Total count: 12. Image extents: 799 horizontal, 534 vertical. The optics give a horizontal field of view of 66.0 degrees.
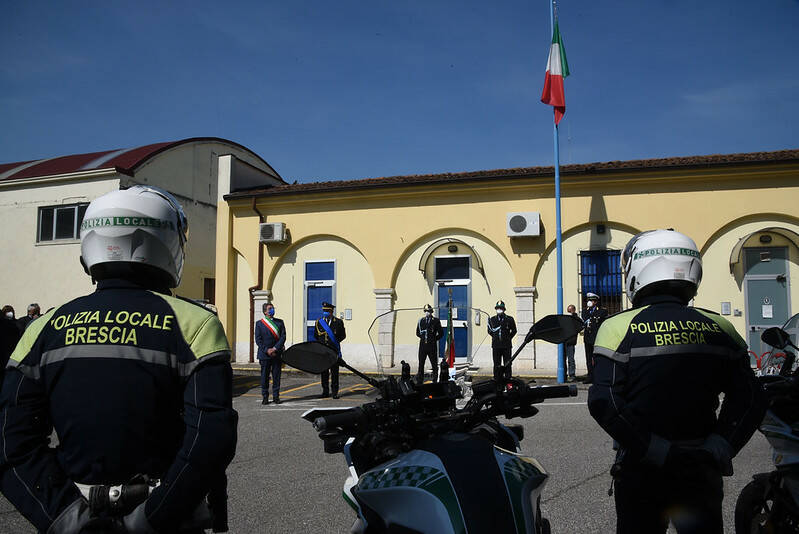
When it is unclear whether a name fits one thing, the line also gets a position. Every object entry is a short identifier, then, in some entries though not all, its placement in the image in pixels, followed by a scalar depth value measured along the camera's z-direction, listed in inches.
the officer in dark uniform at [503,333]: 516.4
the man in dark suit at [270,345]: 444.6
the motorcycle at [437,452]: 70.5
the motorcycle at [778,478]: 121.9
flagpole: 599.5
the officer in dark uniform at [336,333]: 450.6
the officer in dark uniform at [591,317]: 508.7
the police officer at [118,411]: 71.8
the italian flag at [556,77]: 641.0
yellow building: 586.2
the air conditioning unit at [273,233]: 722.8
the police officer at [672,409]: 99.9
